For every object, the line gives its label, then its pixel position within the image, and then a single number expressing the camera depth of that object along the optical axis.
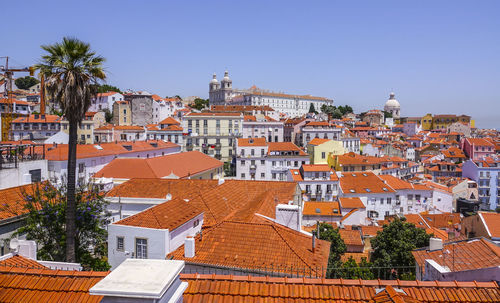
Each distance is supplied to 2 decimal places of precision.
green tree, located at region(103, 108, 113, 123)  90.31
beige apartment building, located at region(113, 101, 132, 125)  88.12
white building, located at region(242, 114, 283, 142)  75.62
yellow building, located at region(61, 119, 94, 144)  72.25
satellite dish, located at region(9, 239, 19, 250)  10.38
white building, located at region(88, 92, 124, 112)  92.88
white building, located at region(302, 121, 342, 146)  75.00
